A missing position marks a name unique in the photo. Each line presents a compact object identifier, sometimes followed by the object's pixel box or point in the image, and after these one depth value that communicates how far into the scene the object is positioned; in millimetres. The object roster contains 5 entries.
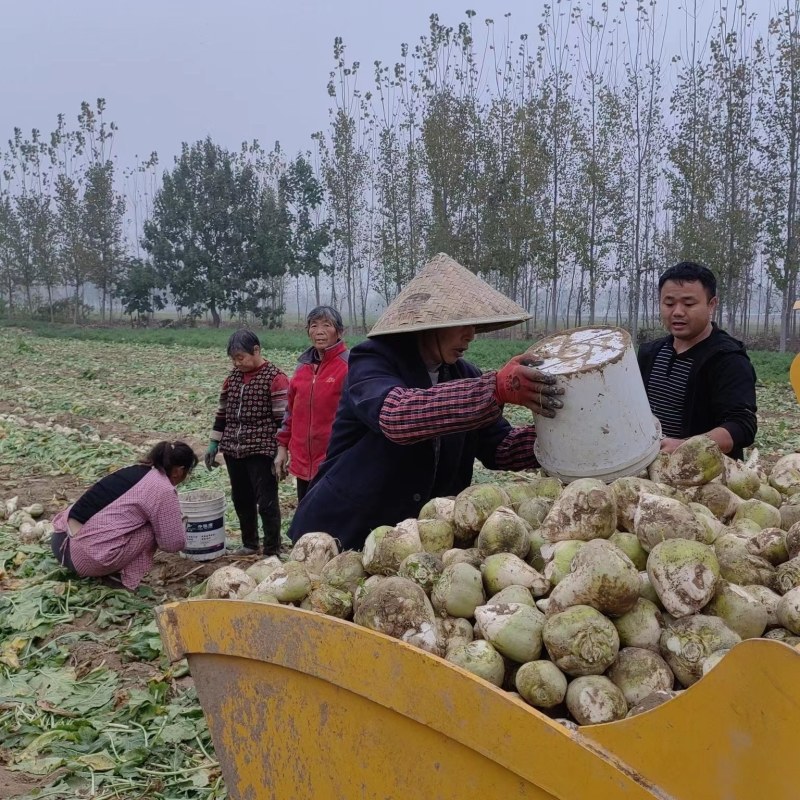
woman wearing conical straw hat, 2508
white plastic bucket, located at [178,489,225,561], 6023
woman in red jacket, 5543
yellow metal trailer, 1358
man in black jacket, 3848
